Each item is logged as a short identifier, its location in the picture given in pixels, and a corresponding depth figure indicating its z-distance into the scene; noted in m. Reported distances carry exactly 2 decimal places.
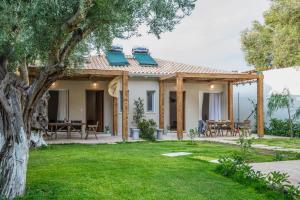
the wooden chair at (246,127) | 17.70
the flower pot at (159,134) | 16.90
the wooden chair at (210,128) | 17.78
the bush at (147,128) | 17.03
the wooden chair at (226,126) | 17.78
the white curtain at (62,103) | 18.83
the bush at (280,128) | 18.45
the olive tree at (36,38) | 5.69
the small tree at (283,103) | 17.61
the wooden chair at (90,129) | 15.70
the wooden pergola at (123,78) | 15.59
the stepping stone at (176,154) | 10.72
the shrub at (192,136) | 15.23
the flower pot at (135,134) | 16.77
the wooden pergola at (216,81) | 16.77
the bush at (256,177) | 6.15
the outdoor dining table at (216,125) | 17.77
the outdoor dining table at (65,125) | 15.55
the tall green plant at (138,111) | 19.03
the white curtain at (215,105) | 21.34
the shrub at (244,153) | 9.10
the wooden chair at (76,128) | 16.20
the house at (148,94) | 18.23
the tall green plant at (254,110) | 21.22
